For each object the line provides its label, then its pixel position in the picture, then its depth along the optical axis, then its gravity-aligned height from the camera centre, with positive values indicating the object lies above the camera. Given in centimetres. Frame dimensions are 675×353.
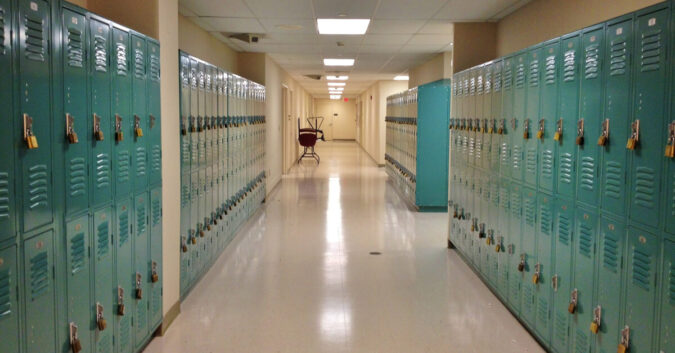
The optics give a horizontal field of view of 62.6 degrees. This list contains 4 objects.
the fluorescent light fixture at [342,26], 655 +136
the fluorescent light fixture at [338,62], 1088 +149
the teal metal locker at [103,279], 276 -74
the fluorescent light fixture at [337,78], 1536 +163
